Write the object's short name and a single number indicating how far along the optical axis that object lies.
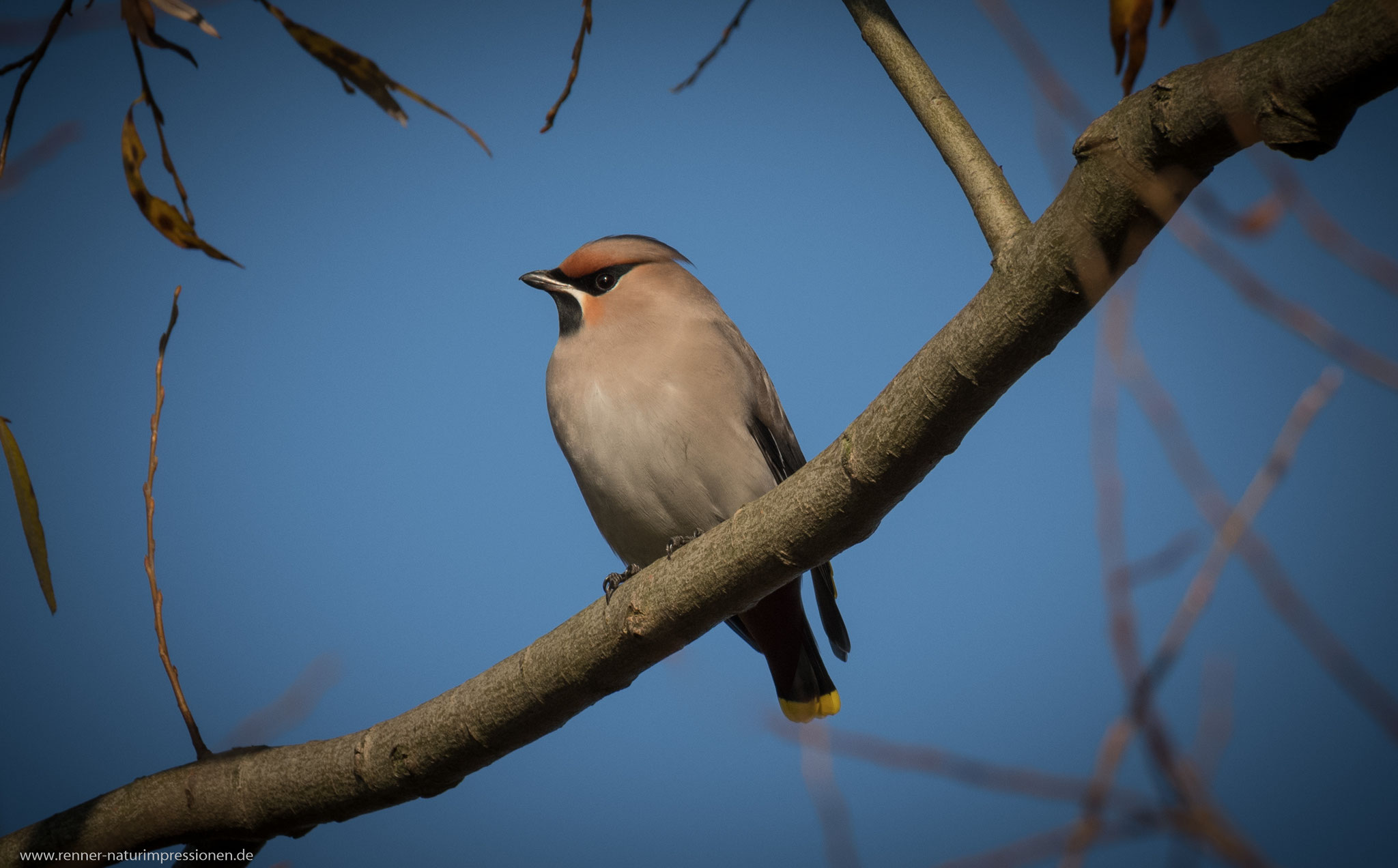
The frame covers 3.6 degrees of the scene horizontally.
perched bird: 6.76
